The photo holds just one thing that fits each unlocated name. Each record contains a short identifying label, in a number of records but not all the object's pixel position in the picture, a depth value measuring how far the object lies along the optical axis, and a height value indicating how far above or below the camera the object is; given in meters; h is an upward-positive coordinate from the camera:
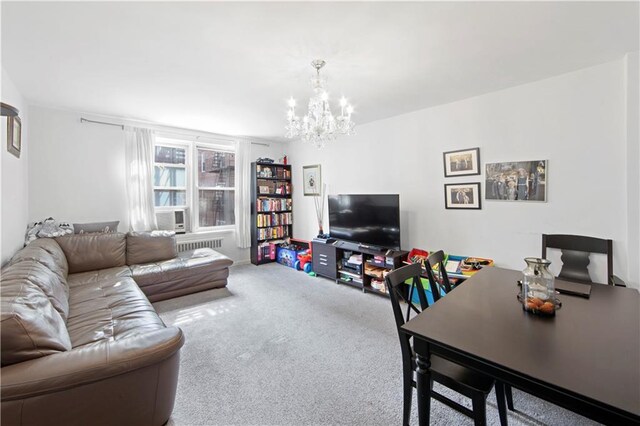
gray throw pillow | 3.63 -0.23
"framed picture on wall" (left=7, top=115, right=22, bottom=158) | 2.45 +0.73
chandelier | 2.34 +0.77
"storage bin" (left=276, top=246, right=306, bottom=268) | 4.97 -0.93
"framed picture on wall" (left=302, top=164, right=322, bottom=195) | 5.02 +0.52
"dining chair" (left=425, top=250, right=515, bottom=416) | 1.96 -0.46
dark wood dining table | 0.86 -0.57
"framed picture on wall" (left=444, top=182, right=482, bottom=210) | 3.18 +0.11
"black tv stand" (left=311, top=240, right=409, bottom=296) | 3.60 -0.78
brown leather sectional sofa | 1.15 -0.76
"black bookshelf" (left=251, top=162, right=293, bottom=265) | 5.19 -0.03
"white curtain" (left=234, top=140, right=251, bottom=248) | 5.13 +0.34
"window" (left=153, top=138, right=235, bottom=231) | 4.52 +0.49
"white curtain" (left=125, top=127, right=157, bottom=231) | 4.00 +0.50
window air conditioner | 4.43 -0.19
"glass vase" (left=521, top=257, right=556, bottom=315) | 1.35 -0.44
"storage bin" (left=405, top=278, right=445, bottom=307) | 3.15 -0.98
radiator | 4.65 -0.63
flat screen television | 3.55 -0.18
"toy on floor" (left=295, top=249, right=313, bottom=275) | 4.66 -0.98
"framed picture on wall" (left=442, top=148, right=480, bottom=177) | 3.15 +0.51
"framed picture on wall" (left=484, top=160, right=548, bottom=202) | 2.74 +0.25
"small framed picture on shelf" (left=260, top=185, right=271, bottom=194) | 5.26 +0.36
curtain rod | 3.70 +1.23
